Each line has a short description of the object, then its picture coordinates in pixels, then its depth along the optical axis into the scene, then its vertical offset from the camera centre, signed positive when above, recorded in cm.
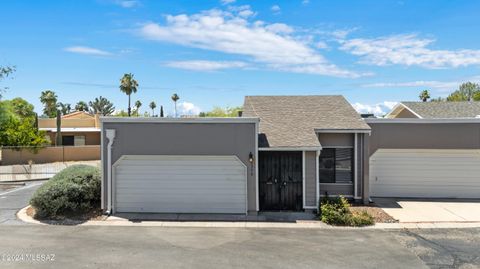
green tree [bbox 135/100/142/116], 6994 +454
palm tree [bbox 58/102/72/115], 8838 +475
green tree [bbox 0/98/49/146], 3108 -42
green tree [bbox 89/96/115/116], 8051 +499
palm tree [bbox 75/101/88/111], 8353 +487
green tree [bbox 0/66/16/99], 2897 +448
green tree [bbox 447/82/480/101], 5901 +589
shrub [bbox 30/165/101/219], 1247 -238
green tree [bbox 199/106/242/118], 5049 +219
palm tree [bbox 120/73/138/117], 5266 +624
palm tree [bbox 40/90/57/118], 5974 +447
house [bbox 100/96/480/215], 1314 -112
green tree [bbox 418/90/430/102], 4994 +440
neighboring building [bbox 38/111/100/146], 3953 -31
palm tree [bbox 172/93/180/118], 7388 +593
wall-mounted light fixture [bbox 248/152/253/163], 1302 -109
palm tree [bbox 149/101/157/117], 7981 +486
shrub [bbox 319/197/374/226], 1220 -304
